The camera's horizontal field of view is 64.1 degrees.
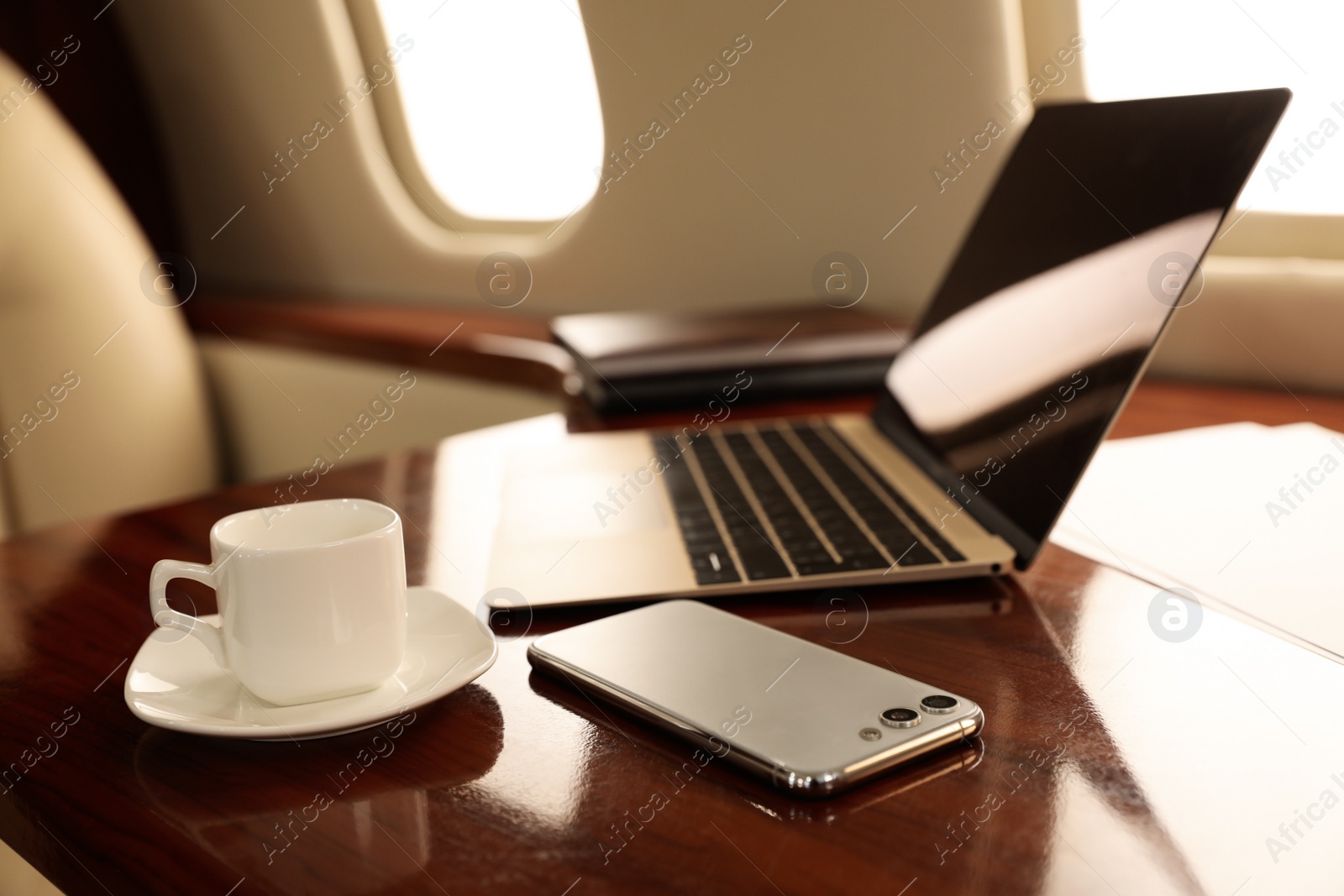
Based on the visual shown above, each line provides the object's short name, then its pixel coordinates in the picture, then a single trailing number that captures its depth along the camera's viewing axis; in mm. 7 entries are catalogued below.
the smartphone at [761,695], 394
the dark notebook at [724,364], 1089
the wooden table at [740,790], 347
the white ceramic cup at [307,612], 443
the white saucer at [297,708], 426
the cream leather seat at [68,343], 1467
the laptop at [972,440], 584
